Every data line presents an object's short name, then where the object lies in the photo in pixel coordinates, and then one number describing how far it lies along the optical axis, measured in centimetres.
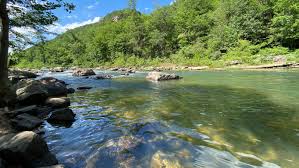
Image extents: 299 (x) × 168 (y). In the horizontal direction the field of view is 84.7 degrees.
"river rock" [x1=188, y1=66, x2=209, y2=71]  2646
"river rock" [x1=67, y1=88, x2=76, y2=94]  1162
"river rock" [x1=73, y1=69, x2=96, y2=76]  2352
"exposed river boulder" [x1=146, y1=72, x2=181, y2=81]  1579
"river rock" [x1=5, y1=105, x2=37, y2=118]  590
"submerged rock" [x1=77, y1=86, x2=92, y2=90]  1300
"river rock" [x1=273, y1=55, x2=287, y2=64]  2365
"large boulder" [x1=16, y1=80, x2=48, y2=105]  790
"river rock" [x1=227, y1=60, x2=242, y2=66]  2685
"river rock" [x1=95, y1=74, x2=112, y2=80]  1928
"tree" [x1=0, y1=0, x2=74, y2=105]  663
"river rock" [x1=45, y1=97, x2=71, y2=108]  785
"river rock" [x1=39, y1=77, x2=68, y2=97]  1016
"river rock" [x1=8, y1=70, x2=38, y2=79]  1769
